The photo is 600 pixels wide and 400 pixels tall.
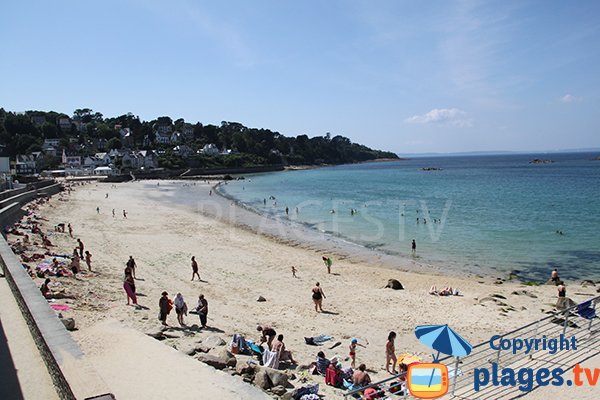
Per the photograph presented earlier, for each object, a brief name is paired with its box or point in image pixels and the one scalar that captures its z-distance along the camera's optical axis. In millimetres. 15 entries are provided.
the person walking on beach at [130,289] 13625
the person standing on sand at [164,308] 12203
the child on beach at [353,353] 10562
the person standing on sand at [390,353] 10305
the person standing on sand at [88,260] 17766
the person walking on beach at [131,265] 16744
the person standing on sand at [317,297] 14888
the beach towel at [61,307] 11446
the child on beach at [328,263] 20488
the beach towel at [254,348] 10543
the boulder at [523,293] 16658
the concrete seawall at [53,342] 5719
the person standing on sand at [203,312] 12531
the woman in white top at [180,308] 12320
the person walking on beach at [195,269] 18203
